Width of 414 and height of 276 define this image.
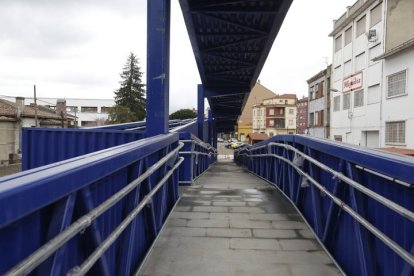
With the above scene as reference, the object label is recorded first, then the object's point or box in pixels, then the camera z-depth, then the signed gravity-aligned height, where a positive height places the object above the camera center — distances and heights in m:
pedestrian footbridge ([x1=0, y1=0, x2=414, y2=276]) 1.78 -0.63
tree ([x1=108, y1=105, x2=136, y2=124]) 47.37 +1.34
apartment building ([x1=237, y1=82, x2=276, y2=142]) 93.84 +5.02
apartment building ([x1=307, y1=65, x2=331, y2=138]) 38.12 +2.65
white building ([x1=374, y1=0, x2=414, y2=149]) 22.47 +3.22
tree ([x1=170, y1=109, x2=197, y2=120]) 73.31 +2.43
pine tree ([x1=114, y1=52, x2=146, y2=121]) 56.50 +5.34
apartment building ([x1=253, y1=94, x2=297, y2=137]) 82.44 +2.49
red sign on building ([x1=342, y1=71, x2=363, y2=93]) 29.53 +3.70
